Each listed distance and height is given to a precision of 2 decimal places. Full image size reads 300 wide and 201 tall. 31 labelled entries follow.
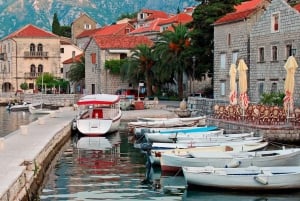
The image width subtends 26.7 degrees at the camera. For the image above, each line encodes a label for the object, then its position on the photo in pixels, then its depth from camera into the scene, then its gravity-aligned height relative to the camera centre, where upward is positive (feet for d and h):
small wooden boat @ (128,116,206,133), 128.77 -7.22
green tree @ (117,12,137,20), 510.29 +59.70
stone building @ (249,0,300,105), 142.72 +9.87
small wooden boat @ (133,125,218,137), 111.43 -7.57
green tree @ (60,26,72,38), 495.49 +45.60
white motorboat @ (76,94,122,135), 132.67 -6.08
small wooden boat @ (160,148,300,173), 72.74 -8.19
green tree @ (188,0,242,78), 191.62 +18.41
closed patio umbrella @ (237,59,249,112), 120.98 +0.55
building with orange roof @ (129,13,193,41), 313.75 +31.93
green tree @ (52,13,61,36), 460.14 +46.01
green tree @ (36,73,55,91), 306.14 +3.75
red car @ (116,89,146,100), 244.83 -1.82
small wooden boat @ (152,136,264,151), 85.25 -7.72
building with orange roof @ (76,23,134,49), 364.26 +35.06
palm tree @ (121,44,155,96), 228.02 +8.48
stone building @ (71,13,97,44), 460.14 +46.80
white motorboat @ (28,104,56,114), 226.79 -7.71
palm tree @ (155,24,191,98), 205.57 +11.85
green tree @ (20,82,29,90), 321.93 +1.46
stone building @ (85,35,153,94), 256.52 +13.30
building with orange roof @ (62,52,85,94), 296.10 +7.40
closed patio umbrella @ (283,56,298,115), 107.96 +0.62
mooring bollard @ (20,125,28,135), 105.66 -6.91
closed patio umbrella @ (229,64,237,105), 131.47 +0.18
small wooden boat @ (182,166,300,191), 65.41 -9.27
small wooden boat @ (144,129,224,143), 101.71 -7.77
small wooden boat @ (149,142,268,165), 79.51 -7.90
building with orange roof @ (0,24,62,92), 326.44 +16.49
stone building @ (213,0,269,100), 162.50 +12.89
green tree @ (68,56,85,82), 285.43 +7.91
